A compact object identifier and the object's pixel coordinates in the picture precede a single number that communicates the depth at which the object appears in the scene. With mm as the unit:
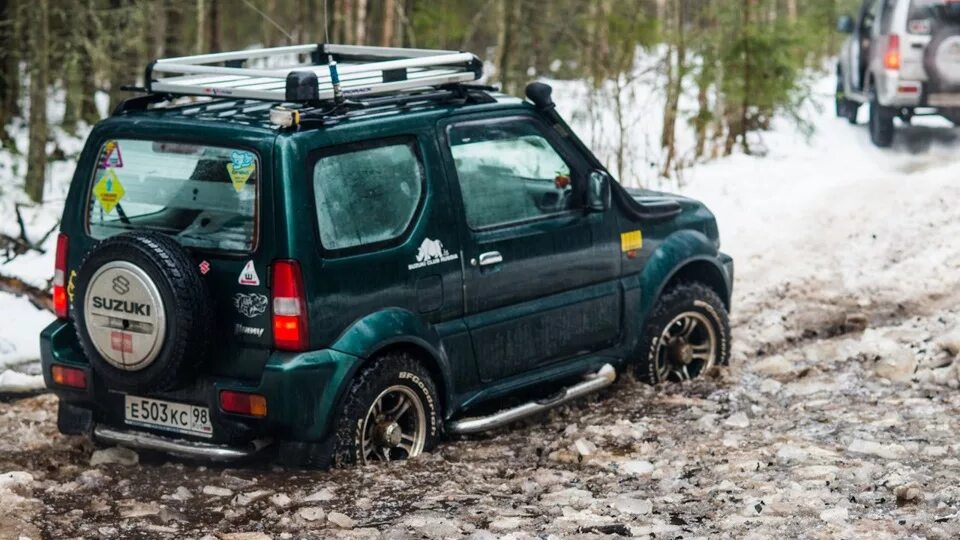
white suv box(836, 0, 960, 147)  16000
